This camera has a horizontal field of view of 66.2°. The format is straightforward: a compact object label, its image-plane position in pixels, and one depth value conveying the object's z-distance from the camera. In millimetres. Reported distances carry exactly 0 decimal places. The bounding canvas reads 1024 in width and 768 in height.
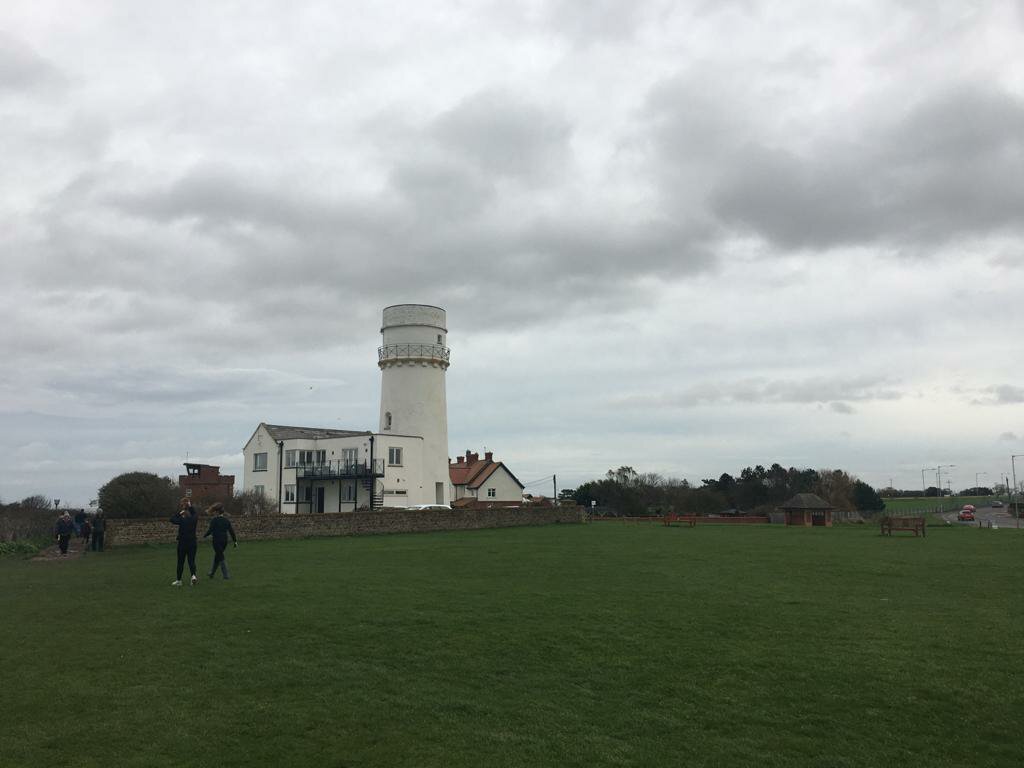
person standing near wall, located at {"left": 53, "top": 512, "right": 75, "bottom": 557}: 22578
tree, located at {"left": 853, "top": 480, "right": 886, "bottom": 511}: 81375
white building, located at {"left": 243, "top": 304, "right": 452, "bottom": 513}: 44438
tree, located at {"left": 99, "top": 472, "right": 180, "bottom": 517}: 31266
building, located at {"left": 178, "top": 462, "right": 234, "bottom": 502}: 50969
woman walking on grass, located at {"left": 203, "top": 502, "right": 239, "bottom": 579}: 14719
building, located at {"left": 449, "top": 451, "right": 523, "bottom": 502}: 58844
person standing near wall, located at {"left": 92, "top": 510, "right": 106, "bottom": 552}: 23812
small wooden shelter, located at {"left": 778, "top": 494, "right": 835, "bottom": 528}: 46469
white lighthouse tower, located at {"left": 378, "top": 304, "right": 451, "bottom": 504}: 45688
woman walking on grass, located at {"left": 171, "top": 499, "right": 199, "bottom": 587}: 14164
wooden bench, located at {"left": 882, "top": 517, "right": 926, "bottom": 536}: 31306
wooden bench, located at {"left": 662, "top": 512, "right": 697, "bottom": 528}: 41500
